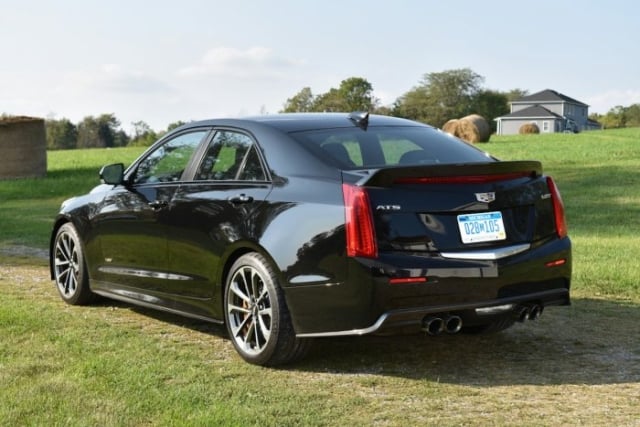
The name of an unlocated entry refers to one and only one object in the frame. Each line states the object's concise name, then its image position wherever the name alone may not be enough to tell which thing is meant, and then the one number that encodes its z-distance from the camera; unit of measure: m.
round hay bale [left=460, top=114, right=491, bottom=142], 47.25
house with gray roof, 121.94
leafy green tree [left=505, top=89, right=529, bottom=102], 144.38
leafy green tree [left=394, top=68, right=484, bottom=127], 131.25
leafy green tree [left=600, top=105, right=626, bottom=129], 143.38
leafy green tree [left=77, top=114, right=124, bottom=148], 133.25
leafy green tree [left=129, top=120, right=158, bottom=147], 115.44
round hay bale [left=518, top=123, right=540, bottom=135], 77.19
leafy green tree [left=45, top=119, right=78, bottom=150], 132.62
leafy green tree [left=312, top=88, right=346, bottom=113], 120.06
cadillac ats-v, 5.22
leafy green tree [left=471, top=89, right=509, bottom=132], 134.88
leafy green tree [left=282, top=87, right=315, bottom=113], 117.75
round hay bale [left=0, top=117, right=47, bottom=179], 29.41
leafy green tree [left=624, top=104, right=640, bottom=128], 139.00
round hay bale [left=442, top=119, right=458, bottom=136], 47.66
